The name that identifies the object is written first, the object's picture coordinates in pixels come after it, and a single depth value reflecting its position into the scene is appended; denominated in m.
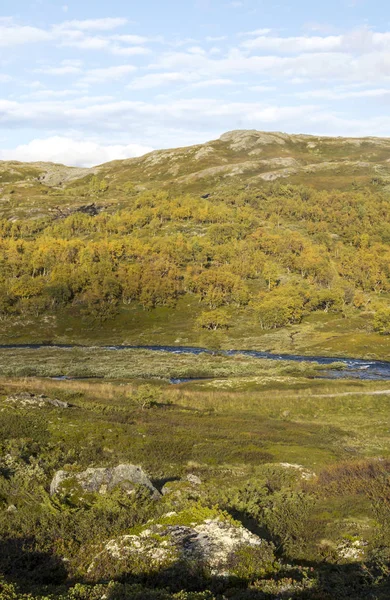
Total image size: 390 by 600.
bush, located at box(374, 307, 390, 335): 141.84
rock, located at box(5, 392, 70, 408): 38.86
